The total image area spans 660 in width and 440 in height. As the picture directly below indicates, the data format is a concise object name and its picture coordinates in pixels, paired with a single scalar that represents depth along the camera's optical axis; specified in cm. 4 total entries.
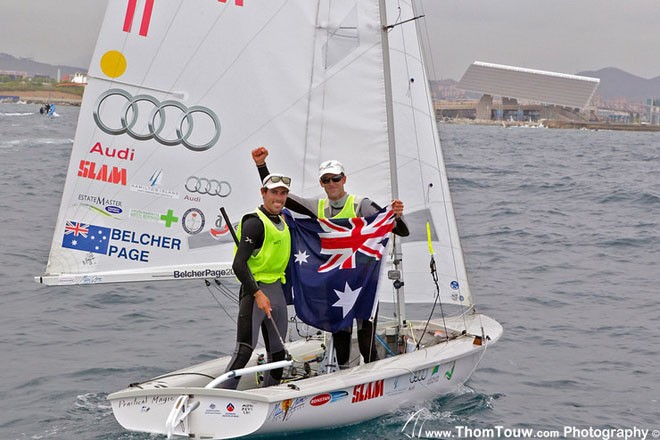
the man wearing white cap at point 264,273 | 1296
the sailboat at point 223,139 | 1448
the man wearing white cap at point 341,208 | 1398
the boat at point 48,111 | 15687
